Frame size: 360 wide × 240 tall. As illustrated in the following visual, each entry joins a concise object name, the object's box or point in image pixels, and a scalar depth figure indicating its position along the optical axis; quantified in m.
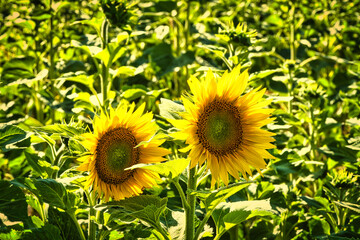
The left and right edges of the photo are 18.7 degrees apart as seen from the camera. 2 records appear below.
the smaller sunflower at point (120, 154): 2.35
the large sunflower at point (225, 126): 2.31
